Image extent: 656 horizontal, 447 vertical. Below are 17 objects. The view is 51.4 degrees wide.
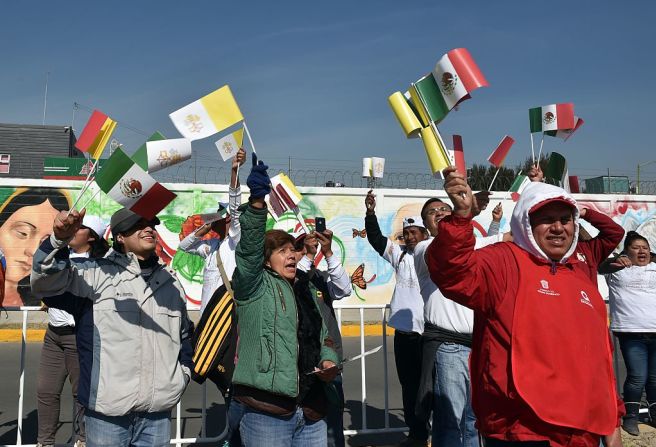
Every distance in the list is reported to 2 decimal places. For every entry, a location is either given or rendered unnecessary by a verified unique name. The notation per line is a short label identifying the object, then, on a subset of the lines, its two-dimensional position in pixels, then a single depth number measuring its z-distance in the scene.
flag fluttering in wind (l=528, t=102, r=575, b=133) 5.21
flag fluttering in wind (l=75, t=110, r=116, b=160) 4.29
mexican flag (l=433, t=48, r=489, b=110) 3.71
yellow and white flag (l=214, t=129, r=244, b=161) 5.01
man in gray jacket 3.56
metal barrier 5.91
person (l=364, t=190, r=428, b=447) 6.12
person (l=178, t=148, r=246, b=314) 4.78
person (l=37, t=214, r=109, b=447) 5.67
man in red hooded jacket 2.79
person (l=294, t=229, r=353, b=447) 4.90
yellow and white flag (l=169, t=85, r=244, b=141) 4.33
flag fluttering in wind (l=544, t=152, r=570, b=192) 5.02
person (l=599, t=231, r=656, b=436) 6.82
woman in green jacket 3.53
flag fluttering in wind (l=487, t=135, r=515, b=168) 6.04
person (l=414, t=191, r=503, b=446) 4.65
